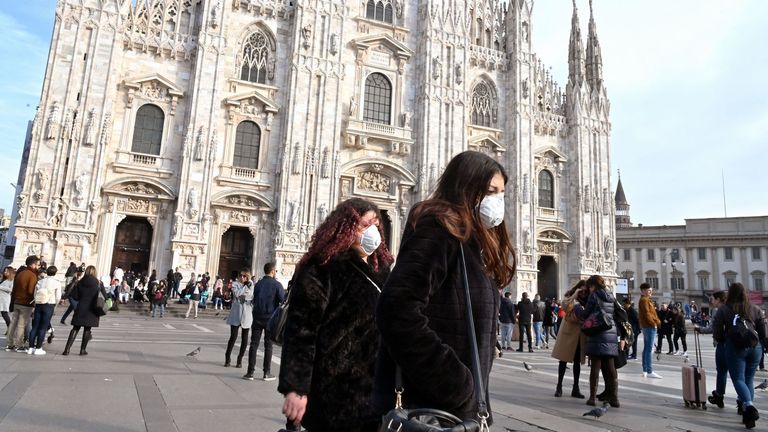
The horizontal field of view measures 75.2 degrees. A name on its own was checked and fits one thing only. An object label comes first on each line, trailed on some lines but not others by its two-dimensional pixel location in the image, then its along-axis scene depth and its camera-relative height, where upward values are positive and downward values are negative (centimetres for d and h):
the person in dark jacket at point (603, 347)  638 -58
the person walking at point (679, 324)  1499 -56
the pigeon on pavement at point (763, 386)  857 -129
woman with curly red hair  254 -23
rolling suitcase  653 -105
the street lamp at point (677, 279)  5522 +292
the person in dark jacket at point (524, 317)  1408 -54
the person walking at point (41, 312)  834 -63
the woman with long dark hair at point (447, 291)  182 +1
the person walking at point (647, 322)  949 -34
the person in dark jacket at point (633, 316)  1184 -29
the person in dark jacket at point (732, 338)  609 -36
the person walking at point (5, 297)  916 -46
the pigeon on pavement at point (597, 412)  546 -120
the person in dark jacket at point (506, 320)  1314 -60
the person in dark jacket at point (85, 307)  827 -52
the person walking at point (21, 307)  855 -58
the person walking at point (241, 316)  820 -53
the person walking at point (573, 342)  716 -60
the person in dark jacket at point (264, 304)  740 -29
